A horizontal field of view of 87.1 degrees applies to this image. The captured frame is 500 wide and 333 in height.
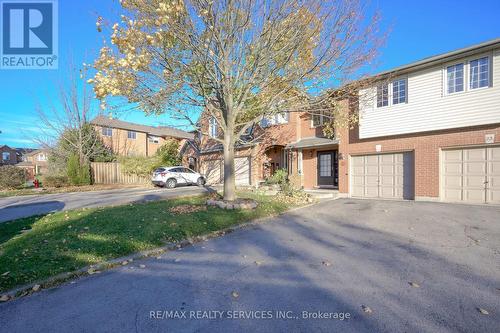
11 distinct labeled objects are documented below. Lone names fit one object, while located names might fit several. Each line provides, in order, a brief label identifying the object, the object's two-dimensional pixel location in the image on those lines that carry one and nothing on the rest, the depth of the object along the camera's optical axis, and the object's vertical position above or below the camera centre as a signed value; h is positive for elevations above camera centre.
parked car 20.03 -0.95
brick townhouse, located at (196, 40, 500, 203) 10.16 +1.26
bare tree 21.91 +1.96
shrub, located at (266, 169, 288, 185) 14.86 -0.77
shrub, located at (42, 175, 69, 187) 20.12 -1.24
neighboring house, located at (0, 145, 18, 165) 65.94 +2.59
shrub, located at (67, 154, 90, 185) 20.69 -0.58
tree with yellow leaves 7.80 +3.57
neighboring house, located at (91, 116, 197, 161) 31.54 +3.92
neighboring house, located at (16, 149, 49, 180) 55.97 +0.73
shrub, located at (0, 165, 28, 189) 19.72 -0.90
